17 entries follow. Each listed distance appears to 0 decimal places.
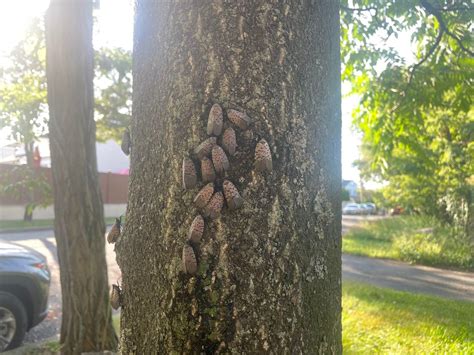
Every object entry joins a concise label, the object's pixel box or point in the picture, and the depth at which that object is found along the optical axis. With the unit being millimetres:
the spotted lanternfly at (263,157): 304
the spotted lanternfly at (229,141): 311
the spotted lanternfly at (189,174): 309
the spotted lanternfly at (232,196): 299
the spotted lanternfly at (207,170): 306
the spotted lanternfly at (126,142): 405
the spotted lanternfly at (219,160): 305
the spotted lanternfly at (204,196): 303
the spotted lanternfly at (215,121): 310
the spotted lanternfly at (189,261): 299
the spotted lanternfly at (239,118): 311
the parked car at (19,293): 3949
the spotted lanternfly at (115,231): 417
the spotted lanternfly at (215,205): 301
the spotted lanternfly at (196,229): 302
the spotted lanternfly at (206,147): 311
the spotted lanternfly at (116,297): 363
